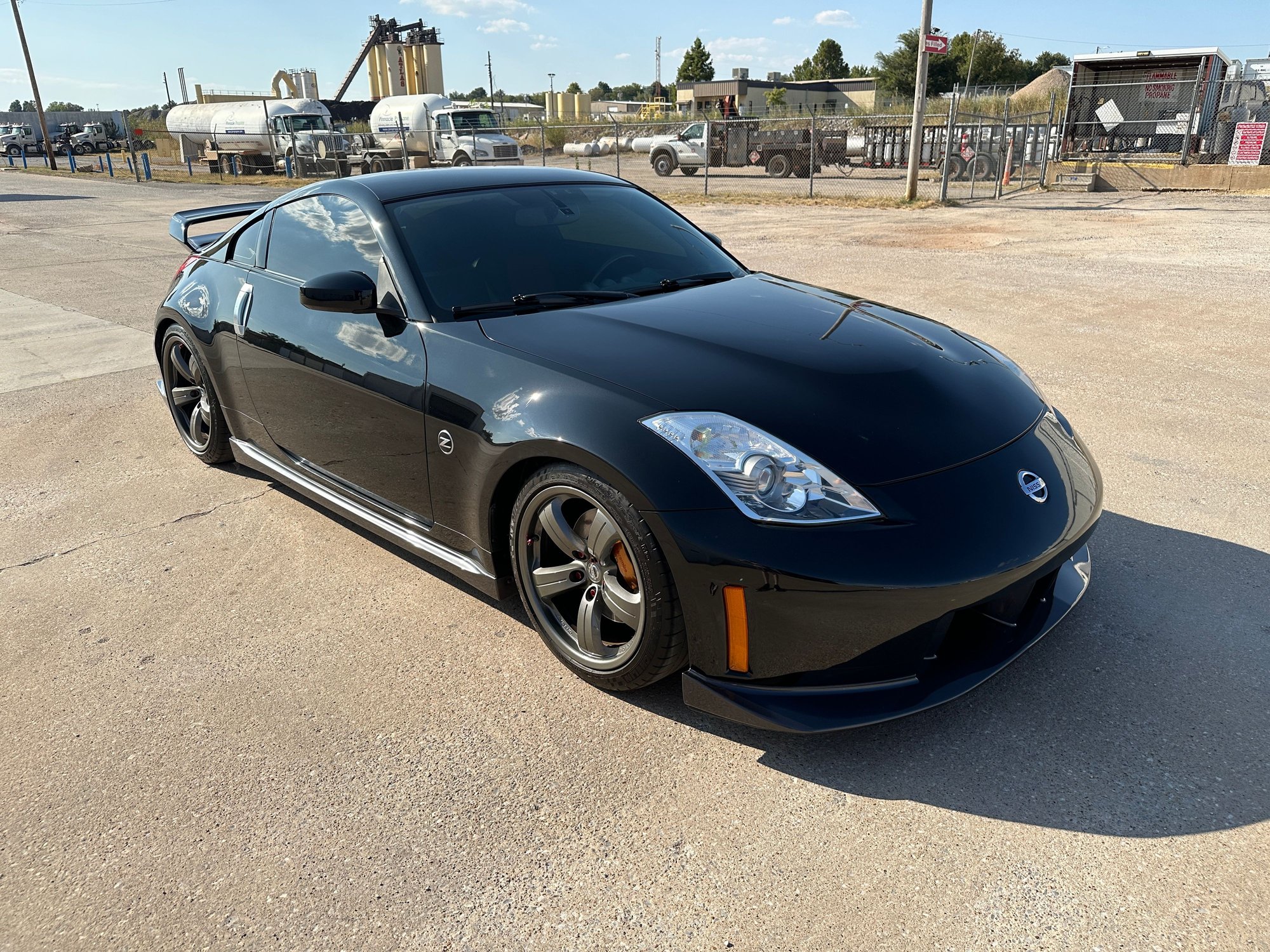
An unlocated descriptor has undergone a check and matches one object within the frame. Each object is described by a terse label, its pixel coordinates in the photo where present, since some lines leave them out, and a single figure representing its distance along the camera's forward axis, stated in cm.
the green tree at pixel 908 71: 6303
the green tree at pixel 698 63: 8919
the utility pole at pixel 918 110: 1709
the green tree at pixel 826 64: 8962
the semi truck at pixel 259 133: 3316
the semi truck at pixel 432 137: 2961
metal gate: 2066
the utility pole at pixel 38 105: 4194
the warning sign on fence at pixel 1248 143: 1945
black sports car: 230
